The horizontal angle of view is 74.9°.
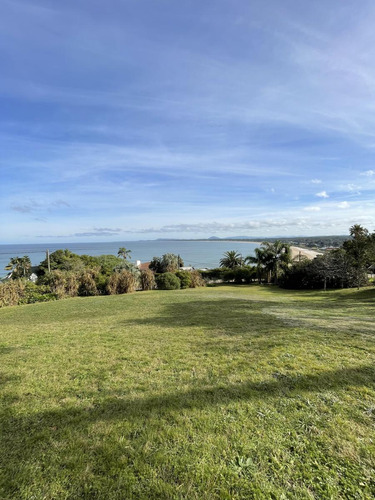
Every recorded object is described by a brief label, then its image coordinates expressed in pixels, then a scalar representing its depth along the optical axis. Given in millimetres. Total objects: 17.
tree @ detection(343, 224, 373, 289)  18859
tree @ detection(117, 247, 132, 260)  61169
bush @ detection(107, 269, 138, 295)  23016
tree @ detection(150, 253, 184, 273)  43562
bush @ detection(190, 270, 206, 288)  30041
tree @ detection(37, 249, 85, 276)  41656
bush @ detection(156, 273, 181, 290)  25984
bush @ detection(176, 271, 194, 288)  28938
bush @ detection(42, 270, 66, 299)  21000
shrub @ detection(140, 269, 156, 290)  25672
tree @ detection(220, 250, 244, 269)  45406
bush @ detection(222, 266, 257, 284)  36875
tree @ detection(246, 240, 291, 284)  33938
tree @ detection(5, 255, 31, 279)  46062
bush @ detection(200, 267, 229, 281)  37344
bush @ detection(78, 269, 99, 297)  22562
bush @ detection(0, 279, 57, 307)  18328
